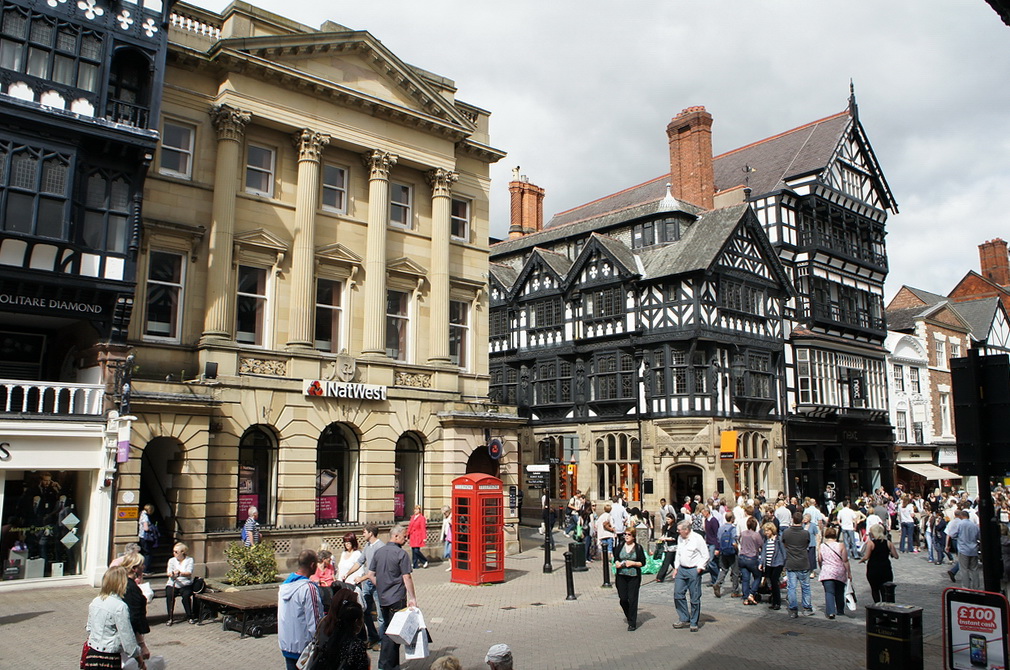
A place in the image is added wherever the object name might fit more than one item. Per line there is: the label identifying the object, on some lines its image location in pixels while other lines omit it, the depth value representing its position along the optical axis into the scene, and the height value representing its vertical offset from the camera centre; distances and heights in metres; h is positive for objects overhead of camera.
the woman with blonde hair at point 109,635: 7.49 -1.68
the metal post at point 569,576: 16.62 -2.51
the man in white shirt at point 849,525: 22.83 -1.93
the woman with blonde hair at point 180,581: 13.67 -2.17
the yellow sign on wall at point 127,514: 18.11 -1.37
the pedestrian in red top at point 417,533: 21.44 -2.08
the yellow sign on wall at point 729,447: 33.22 +0.37
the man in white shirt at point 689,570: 13.19 -1.86
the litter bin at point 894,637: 9.70 -2.20
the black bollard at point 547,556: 21.11 -2.63
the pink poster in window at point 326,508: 23.17 -1.54
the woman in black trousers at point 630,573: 13.07 -1.91
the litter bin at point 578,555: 20.66 -2.57
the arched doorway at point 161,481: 20.36 -0.72
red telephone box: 18.55 -1.76
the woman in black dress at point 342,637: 7.17 -1.63
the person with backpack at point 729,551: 17.02 -2.02
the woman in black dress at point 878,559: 14.19 -1.80
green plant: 14.91 -2.08
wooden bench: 12.73 -2.44
